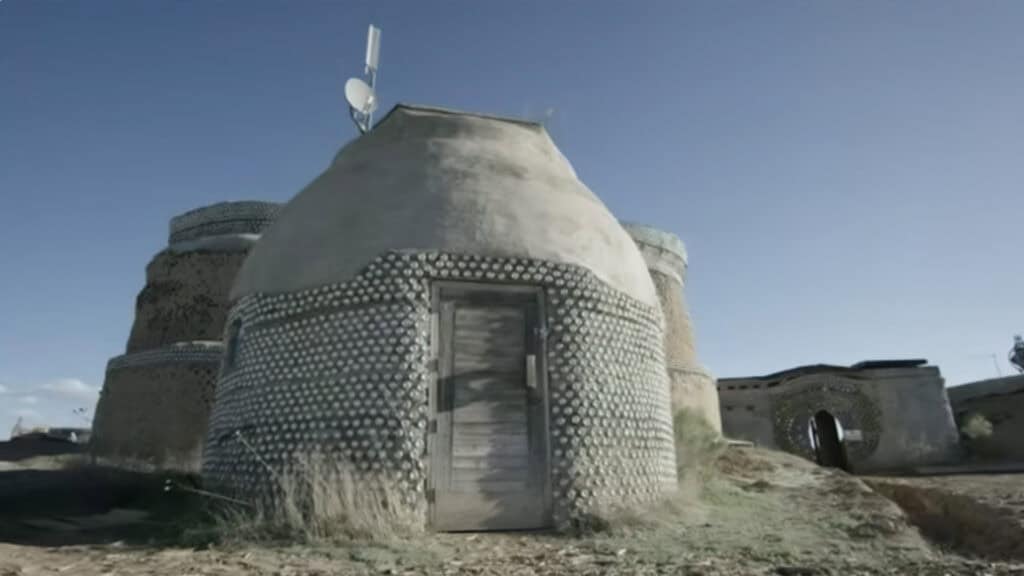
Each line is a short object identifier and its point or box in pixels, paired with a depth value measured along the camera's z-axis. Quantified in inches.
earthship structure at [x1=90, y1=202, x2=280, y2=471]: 717.3
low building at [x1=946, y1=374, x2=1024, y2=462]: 962.7
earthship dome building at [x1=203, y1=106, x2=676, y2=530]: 281.9
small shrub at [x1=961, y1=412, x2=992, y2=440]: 978.1
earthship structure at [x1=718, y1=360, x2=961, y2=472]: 946.7
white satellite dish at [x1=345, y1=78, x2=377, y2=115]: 450.9
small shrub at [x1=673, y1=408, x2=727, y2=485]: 421.4
